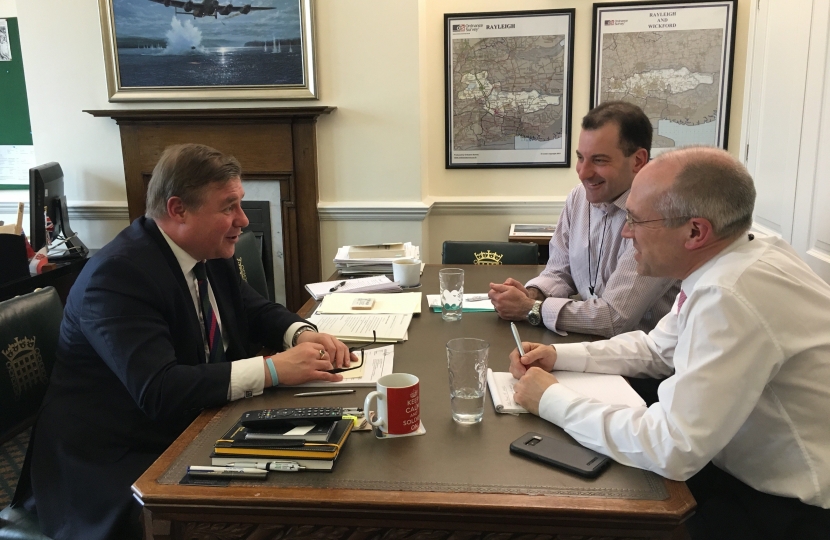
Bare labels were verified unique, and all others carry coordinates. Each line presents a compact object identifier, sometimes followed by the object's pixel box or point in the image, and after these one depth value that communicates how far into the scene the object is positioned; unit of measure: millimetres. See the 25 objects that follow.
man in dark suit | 1326
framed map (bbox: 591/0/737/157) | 3510
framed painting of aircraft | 3416
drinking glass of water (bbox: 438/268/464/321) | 1923
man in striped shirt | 1802
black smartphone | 1040
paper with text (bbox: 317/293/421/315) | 2012
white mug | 2328
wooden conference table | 951
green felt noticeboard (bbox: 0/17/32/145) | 3885
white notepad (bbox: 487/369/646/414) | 1283
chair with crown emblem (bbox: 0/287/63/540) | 1432
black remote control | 1111
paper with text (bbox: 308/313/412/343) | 1737
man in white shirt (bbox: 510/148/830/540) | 1044
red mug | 1150
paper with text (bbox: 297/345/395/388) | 1420
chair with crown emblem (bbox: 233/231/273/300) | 2572
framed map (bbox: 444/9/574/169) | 3625
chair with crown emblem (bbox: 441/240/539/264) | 2869
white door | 1899
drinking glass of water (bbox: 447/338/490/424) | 1222
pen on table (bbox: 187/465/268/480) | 1038
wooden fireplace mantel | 3447
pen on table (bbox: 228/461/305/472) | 1048
